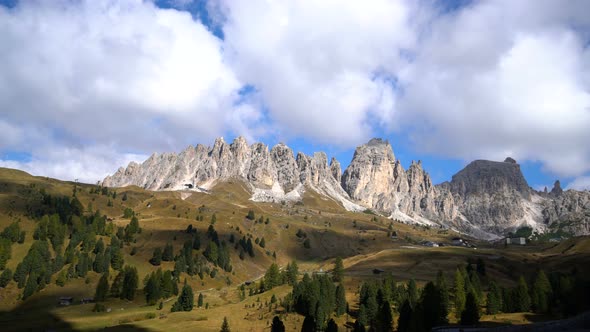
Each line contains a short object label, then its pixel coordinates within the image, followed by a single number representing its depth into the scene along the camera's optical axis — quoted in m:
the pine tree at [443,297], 104.81
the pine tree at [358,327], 93.38
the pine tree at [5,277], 152.00
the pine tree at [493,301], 117.81
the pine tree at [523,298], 118.22
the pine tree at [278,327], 96.82
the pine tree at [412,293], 120.01
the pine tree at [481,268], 186.75
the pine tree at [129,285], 153.75
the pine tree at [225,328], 99.75
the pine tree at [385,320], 102.75
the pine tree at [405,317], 98.69
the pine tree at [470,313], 102.00
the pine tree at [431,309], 100.31
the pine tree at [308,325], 101.73
